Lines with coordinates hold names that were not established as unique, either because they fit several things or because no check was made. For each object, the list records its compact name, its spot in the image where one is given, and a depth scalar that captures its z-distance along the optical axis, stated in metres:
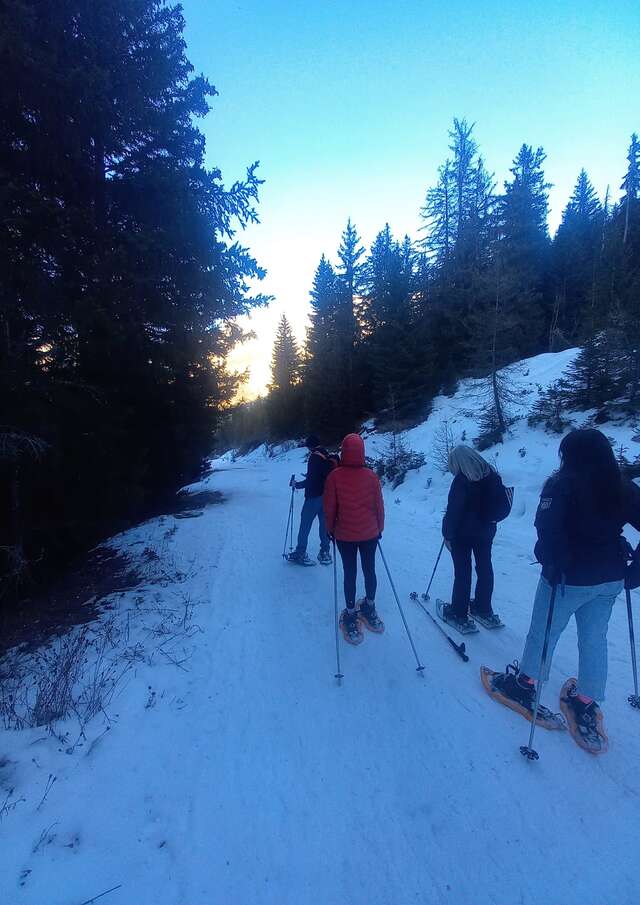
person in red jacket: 4.62
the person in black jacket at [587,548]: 2.79
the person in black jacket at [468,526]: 4.34
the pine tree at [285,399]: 34.44
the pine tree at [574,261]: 28.14
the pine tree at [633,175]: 39.23
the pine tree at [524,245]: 16.05
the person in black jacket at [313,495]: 6.90
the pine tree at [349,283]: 31.96
